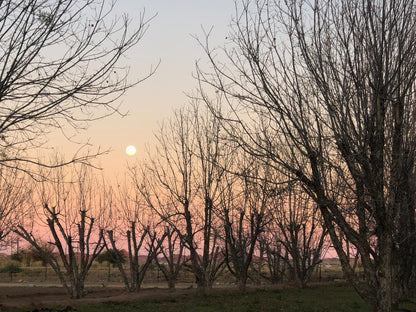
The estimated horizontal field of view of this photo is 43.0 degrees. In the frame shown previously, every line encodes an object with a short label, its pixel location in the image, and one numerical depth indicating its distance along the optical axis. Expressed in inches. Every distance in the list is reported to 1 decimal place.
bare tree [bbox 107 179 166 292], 1038.4
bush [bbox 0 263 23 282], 2149.4
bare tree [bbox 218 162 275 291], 952.9
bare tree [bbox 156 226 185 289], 1110.4
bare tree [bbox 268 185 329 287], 1121.0
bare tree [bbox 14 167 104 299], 954.7
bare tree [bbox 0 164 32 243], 1057.5
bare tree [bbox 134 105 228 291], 896.9
